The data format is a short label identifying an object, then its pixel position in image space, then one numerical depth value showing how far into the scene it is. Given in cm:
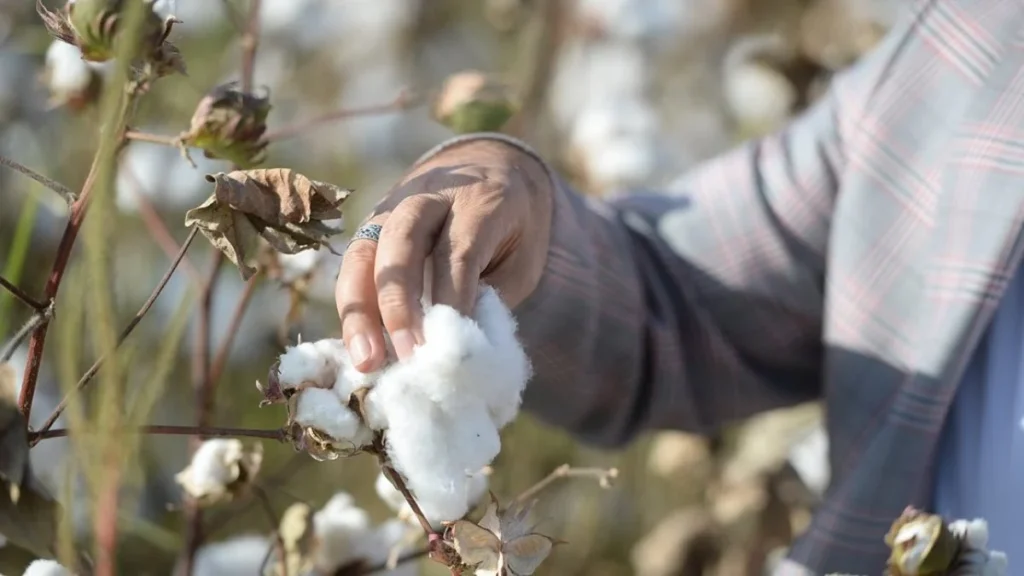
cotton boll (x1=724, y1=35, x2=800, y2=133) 231
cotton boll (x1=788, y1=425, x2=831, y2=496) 231
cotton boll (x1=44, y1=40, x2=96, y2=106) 135
